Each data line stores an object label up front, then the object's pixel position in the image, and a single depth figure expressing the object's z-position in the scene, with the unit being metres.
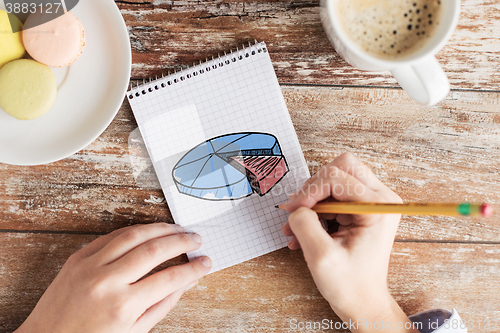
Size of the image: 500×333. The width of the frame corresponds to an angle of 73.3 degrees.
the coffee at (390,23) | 0.52
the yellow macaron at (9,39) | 0.55
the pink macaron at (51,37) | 0.56
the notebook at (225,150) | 0.64
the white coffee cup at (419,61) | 0.48
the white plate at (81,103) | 0.59
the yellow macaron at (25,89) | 0.57
